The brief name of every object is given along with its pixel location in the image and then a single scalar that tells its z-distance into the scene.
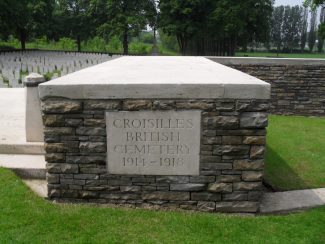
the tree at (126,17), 37.28
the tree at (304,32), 87.44
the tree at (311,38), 86.31
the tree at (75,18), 44.81
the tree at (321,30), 18.13
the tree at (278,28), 89.72
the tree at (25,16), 31.65
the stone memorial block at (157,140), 3.50
